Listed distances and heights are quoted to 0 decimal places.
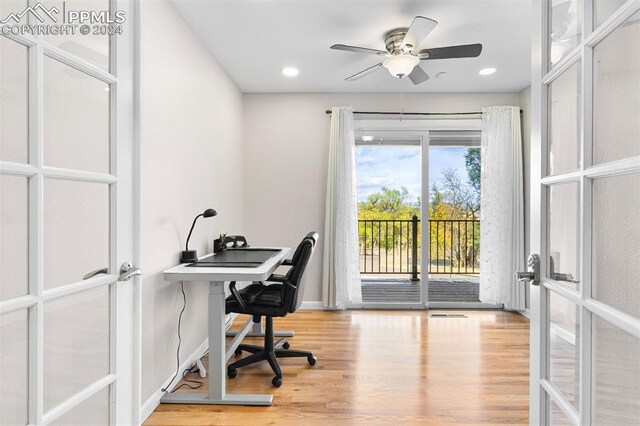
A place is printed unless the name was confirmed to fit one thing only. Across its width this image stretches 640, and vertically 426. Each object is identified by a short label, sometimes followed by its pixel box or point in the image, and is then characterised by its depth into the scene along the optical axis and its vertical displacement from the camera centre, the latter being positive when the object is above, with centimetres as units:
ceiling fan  251 +126
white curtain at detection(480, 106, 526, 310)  409 +16
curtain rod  423 +128
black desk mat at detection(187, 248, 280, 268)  244 -32
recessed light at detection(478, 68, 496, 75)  354 +150
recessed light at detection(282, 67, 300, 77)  357 +152
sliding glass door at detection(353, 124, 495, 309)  432 +30
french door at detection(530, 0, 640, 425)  83 +2
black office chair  247 -62
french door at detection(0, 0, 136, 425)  90 -1
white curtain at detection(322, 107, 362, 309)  416 +8
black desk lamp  256 -27
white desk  220 -75
